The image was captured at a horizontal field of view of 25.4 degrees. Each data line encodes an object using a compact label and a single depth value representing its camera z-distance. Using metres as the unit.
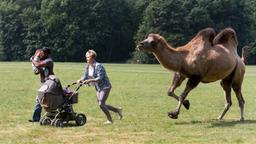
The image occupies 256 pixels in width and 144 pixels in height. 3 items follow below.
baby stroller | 12.41
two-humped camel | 13.35
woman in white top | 12.98
